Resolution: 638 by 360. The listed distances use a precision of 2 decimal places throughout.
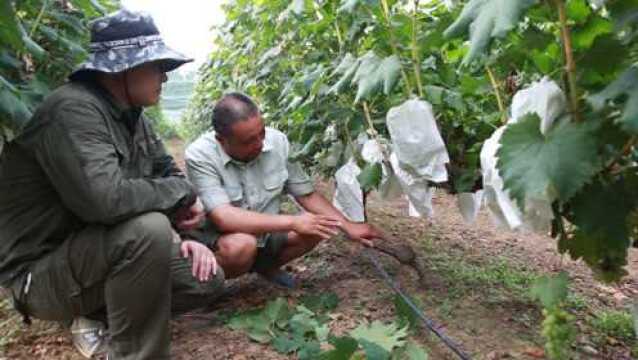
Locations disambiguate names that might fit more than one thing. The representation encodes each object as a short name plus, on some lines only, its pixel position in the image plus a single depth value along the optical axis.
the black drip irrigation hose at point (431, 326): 2.03
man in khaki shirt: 2.43
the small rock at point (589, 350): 2.28
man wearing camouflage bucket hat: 1.88
